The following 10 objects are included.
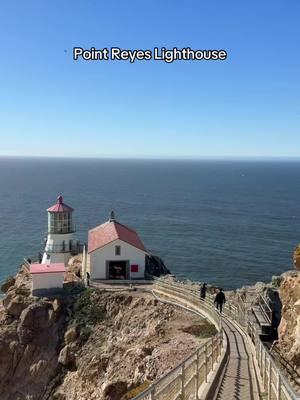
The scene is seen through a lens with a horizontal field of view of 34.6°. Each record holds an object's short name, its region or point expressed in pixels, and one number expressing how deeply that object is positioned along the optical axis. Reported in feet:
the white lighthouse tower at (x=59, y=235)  130.82
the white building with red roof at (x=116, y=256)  111.75
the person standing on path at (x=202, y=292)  92.95
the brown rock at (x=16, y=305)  99.66
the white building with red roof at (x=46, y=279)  103.30
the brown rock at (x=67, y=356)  86.99
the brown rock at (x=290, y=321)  59.57
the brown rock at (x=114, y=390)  71.00
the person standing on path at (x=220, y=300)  86.94
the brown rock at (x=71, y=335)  90.42
